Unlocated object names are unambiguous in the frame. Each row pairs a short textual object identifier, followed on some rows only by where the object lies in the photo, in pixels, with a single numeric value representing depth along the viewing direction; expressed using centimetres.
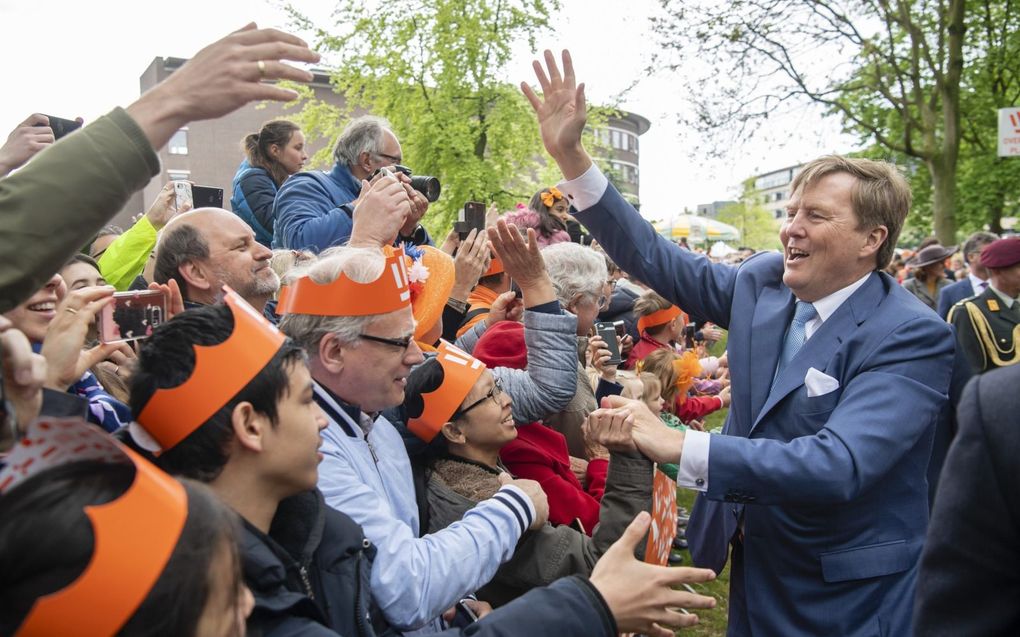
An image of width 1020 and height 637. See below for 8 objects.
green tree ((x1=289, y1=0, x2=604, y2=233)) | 1705
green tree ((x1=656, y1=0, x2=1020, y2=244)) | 1512
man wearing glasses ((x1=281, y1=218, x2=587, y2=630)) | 199
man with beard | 305
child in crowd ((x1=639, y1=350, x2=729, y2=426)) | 500
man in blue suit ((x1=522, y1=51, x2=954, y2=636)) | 211
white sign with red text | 1048
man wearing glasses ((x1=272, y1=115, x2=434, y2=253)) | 373
